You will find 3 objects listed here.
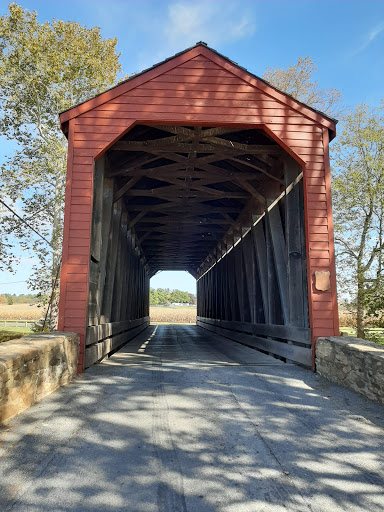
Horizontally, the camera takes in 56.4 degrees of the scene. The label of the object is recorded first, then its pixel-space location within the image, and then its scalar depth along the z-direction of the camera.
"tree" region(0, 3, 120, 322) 15.07
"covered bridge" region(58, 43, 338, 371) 6.12
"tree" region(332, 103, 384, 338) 16.31
